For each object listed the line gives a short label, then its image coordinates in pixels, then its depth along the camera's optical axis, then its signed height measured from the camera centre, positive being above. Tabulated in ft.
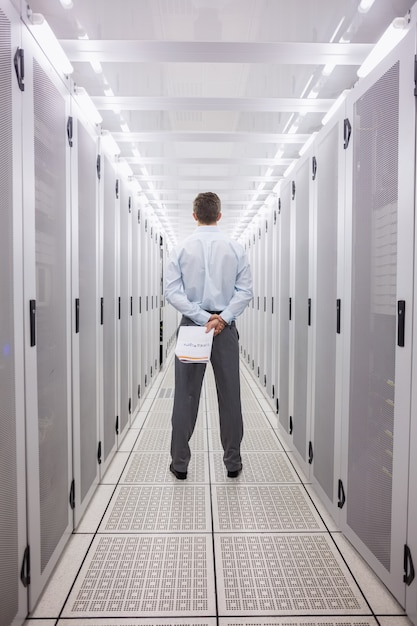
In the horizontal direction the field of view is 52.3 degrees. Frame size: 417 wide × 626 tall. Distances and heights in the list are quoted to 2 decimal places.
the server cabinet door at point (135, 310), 14.70 -0.60
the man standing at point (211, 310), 9.63 -0.39
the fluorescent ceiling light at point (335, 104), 8.27 +4.03
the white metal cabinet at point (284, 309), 12.51 -0.50
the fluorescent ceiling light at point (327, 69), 8.08 +4.37
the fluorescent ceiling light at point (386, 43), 5.81 +3.90
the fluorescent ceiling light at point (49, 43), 5.54 +3.57
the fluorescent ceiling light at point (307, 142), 11.02 +4.20
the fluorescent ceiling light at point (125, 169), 12.15 +3.76
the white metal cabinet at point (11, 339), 4.71 -0.53
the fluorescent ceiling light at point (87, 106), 7.72 +3.65
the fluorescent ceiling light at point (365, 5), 6.59 +4.53
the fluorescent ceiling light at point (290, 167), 13.29 +4.15
